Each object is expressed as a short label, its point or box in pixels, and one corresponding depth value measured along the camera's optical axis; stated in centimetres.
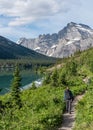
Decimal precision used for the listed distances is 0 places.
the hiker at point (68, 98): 1340
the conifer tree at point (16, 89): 1930
